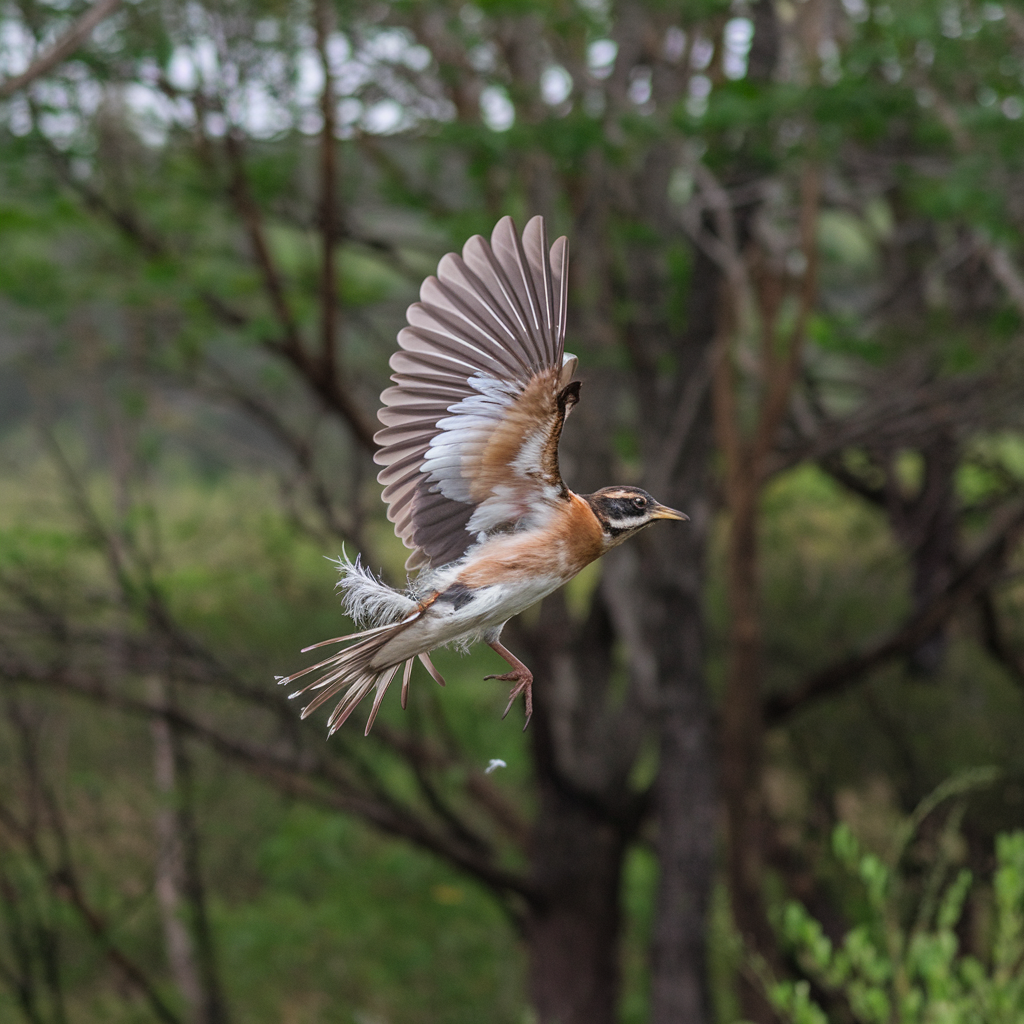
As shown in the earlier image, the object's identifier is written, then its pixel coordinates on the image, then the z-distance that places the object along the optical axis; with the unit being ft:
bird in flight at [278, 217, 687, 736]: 15.60
